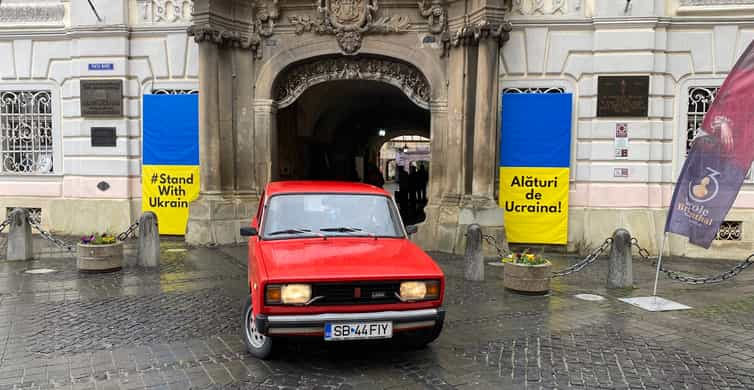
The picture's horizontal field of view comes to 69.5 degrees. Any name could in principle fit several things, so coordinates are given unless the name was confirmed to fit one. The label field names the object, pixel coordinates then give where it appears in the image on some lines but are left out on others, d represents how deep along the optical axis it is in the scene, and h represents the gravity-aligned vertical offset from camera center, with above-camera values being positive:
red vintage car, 4.77 -1.04
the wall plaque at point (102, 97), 13.48 +1.67
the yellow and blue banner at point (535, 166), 12.34 +0.04
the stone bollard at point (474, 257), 9.40 -1.55
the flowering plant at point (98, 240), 9.62 -1.34
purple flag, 6.97 +0.11
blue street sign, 13.47 +2.43
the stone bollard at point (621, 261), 8.77 -1.52
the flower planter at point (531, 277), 8.31 -1.68
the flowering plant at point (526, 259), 8.47 -1.44
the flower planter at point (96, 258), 9.48 -1.64
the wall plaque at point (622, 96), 11.91 +1.61
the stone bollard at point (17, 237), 10.54 -1.43
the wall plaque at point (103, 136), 13.62 +0.71
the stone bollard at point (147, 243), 10.14 -1.47
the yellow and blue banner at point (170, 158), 13.47 +0.17
